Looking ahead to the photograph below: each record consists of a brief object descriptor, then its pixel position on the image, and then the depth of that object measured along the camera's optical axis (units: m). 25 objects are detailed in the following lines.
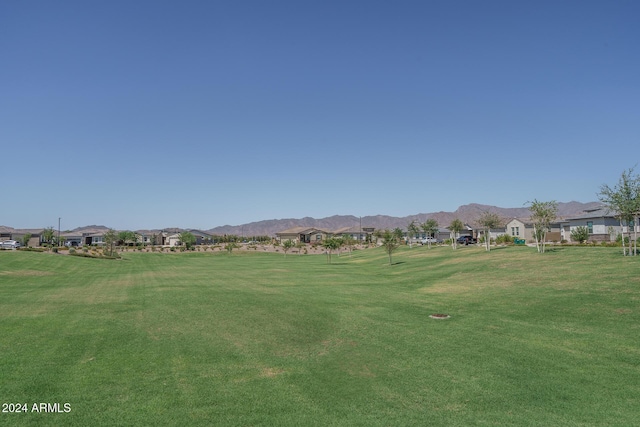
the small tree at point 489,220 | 51.06
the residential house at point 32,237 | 110.00
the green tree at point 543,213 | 39.50
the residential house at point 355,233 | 137.56
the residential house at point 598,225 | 51.72
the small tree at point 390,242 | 49.31
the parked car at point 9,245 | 75.19
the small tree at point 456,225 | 65.94
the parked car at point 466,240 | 75.19
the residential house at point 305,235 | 136.00
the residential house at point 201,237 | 144.15
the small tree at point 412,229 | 76.69
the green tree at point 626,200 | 28.62
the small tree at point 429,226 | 72.88
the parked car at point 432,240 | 95.80
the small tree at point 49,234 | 93.50
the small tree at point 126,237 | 120.44
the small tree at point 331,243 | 61.50
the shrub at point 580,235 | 49.66
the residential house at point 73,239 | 124.94
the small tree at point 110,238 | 73.53
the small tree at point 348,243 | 101.93
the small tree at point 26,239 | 93.34
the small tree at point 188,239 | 107.12
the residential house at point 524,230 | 64.69
